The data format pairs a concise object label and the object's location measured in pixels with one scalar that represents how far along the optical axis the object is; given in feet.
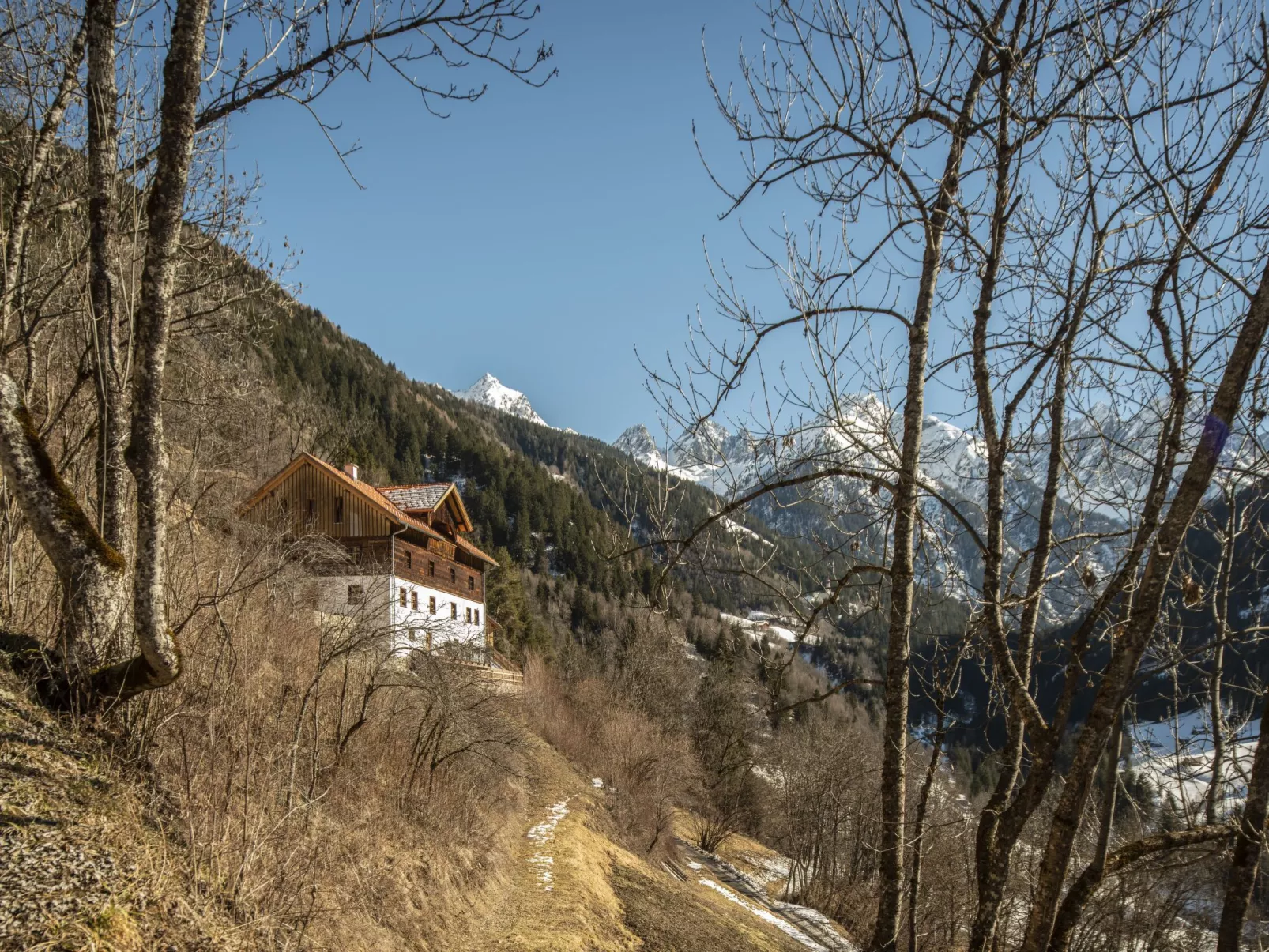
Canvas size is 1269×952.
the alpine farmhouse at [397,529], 99.30
